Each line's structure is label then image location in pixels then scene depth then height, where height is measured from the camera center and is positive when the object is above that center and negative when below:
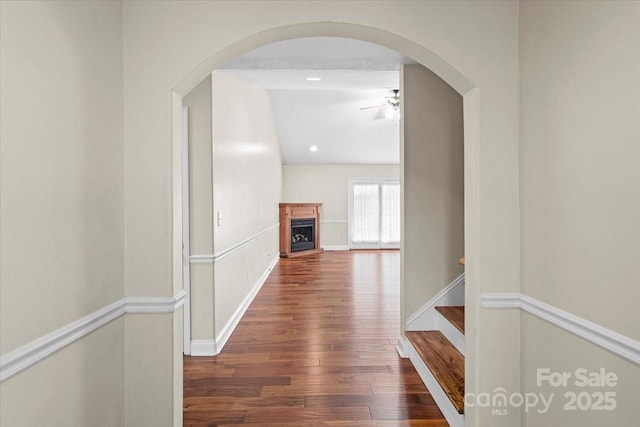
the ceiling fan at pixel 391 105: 6.38 +1.89
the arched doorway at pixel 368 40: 1.81 +0.64
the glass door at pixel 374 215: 10.50 -0.06
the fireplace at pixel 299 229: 9.25 -0.39
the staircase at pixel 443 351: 2.23 -1.01
